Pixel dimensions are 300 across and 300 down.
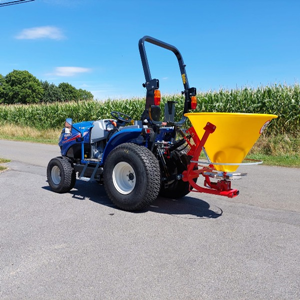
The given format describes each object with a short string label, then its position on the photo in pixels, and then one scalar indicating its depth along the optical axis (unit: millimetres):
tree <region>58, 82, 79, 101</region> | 75244
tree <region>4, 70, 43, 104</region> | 61656
